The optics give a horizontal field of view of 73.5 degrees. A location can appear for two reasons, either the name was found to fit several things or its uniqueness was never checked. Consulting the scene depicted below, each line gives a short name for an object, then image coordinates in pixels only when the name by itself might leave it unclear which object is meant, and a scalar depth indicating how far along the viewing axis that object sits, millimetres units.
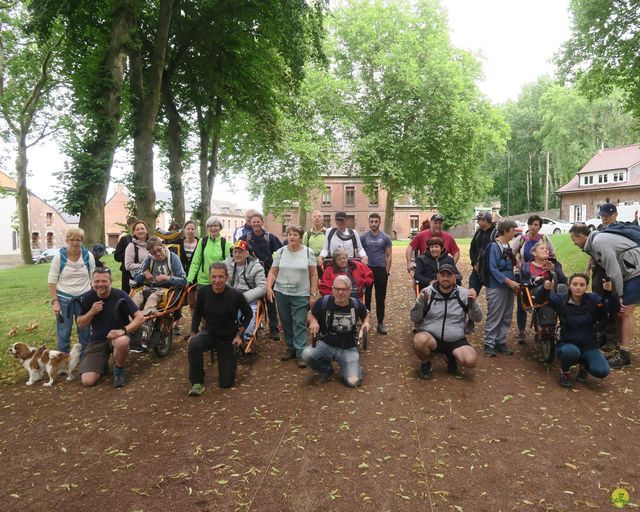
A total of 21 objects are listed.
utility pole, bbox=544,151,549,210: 48625
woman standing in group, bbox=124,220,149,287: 6648
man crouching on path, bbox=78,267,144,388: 5266
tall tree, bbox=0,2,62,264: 20109
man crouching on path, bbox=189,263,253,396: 5184
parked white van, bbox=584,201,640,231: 25852
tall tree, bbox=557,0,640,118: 12539
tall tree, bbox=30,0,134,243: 8781
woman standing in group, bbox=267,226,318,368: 5930
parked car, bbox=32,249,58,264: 37109
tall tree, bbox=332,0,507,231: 25109
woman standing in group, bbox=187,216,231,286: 6730
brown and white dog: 5492
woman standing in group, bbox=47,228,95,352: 5707
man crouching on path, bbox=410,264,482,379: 5191
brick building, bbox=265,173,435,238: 50125
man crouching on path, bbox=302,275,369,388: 5156
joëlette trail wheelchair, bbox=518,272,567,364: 5520
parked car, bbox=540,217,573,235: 33156
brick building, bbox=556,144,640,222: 37406
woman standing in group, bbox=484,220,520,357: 5895
